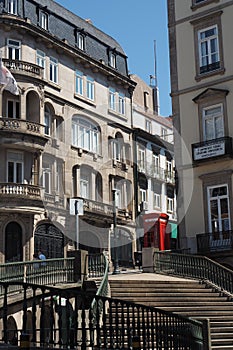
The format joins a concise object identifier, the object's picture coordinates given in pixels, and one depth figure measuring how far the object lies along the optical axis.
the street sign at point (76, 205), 31.95
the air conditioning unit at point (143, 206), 47.84
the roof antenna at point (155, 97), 62.52
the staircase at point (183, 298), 19.25
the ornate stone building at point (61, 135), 35.66
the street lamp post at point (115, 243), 41.91
